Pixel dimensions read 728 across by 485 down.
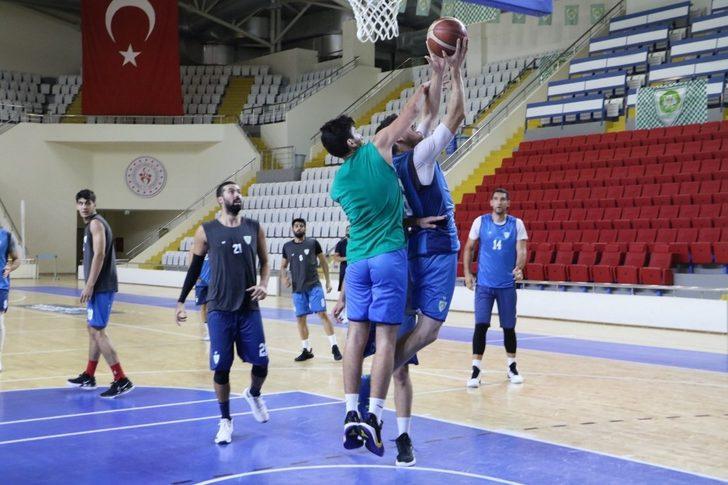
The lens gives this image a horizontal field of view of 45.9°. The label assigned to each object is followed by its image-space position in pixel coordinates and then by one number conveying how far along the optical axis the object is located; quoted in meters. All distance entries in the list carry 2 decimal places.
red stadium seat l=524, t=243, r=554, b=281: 15.85
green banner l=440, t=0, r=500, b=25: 16.77
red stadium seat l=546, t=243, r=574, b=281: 15.52
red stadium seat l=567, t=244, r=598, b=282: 15.20
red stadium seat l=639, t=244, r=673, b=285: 14.29
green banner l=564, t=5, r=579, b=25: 25.34
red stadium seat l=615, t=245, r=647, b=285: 14.55
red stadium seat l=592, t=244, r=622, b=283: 14.89
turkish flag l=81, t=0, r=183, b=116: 27.89
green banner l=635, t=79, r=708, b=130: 19.14
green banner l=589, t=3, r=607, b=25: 25.19
